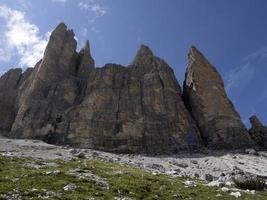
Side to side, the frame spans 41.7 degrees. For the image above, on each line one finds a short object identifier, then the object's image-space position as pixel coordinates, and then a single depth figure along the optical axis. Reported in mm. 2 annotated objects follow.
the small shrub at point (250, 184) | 25234
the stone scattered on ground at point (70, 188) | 17906
